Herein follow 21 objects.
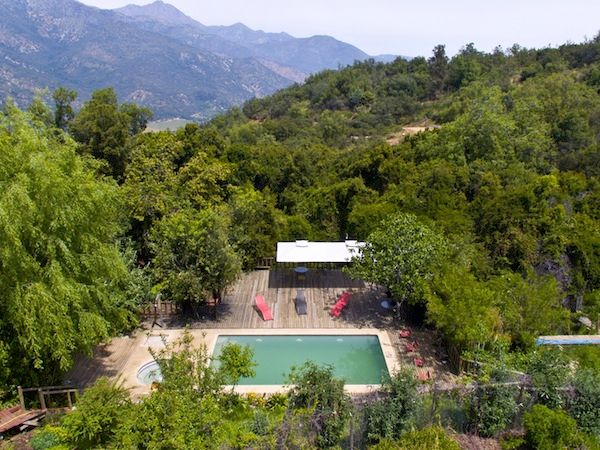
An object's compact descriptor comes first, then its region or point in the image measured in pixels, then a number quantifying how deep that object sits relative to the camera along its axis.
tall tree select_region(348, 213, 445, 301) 15.58
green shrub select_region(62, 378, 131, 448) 9.83
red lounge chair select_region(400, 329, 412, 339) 15.77
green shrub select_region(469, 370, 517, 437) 11.06
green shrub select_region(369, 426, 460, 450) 9.65
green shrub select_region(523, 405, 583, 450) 10.46
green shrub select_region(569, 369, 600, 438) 11.02
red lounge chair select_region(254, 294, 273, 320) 17.02
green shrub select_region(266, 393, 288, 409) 12.33
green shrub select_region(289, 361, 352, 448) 10.27
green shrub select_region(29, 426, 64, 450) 10.73
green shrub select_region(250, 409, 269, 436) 10.17
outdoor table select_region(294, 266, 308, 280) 19.70
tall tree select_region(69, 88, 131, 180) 24.97
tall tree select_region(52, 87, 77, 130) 27.41
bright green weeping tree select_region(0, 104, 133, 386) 11.00
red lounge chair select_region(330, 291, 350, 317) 17.25
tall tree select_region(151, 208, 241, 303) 15.93
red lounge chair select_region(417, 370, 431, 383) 13.44
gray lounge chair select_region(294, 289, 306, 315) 17.44
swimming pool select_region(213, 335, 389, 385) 14.41
